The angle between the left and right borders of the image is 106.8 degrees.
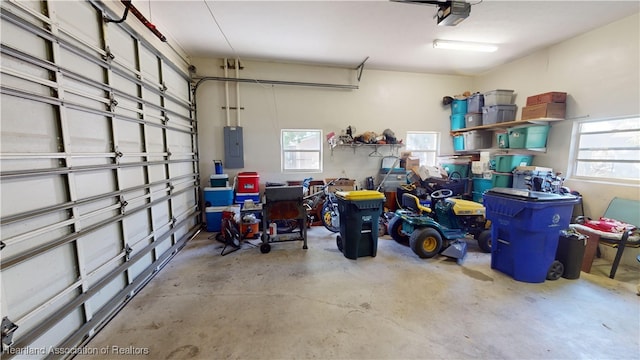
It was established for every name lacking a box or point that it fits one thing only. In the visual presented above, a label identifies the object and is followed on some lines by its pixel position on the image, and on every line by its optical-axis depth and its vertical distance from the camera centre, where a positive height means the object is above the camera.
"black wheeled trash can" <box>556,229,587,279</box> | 2.79 -1.15
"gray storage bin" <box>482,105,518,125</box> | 4.80 +0.85
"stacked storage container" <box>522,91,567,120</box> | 3.96 +0.83
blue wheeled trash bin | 2.60 -0.84
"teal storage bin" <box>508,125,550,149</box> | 4.25 +0.34
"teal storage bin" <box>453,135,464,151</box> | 5.76 +0.30
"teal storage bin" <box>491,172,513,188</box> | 4.47 -0.47
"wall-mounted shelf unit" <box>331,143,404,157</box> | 5.51 +0.19
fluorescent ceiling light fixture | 4.09 +1.92
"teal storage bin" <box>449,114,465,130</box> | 5.68 +0.81
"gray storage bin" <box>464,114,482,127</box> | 5.26 +0.81
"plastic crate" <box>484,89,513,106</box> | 4.82 +1.18
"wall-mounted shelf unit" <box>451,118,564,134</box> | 4.13 +0.60
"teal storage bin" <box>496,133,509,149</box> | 4.66 +0.29
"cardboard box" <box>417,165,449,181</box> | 5.21 -0.38
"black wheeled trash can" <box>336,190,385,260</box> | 3.28 -0.93
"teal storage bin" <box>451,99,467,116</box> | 5.65 +1.17
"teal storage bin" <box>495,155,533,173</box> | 4.40 -0.11
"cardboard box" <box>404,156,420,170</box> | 5.48 -0.19
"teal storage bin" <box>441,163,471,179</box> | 5.39 -0.33
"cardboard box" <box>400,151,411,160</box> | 5.62 +0.00
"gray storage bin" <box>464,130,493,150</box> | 5.36 +0.36
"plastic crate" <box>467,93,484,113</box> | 5.21 +1.17
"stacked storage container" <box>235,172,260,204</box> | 4.71 -0.64
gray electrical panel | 4.97 +0.14
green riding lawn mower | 3.39 -1.09
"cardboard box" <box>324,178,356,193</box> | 5.16 -0.66
